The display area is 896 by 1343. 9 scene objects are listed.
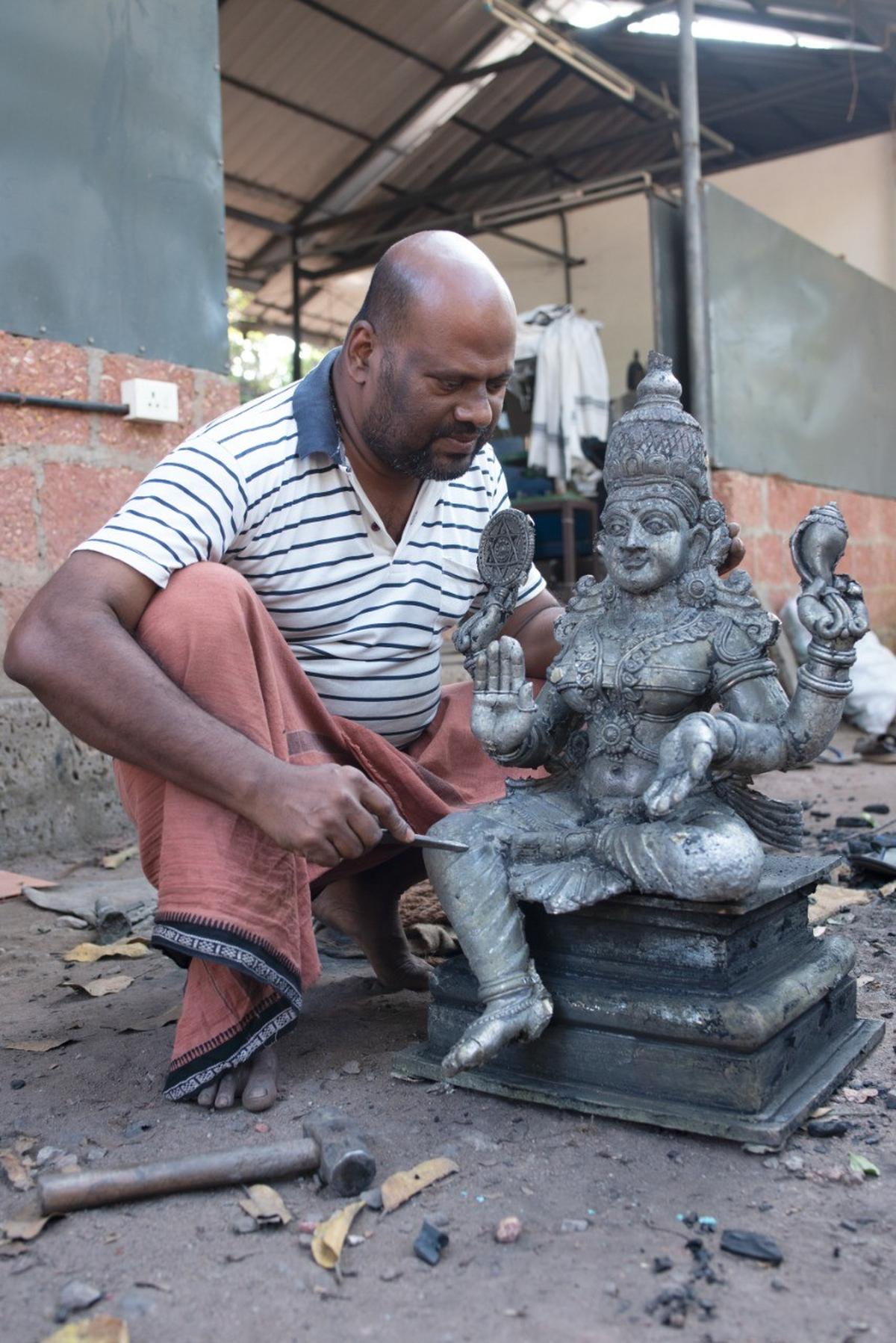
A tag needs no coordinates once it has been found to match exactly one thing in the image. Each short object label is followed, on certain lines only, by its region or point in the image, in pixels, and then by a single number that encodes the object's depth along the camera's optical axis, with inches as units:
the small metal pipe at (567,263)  414.9
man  80.6
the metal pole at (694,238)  269.9
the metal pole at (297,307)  410.3
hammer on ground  68.0
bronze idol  75.5
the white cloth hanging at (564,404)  315.9
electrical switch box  170.2
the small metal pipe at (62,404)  156.5
